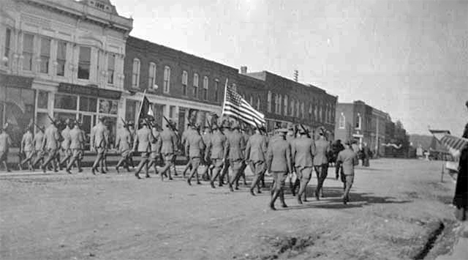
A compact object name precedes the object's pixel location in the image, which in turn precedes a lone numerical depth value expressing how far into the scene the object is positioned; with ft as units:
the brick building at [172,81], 77.56
